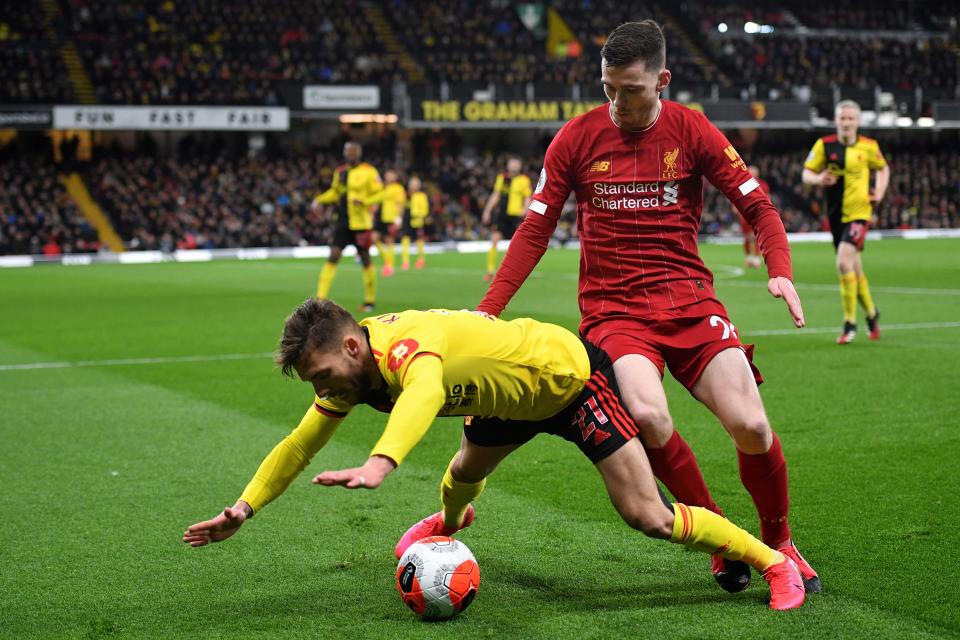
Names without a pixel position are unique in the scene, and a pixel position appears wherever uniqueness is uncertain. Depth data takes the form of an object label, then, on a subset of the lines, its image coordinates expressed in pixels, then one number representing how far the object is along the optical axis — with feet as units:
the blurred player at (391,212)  82.64
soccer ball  13.12
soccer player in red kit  13.94
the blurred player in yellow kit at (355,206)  53.42
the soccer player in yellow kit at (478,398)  11.44
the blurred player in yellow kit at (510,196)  78.54
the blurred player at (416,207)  100.80
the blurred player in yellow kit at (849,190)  36.42
